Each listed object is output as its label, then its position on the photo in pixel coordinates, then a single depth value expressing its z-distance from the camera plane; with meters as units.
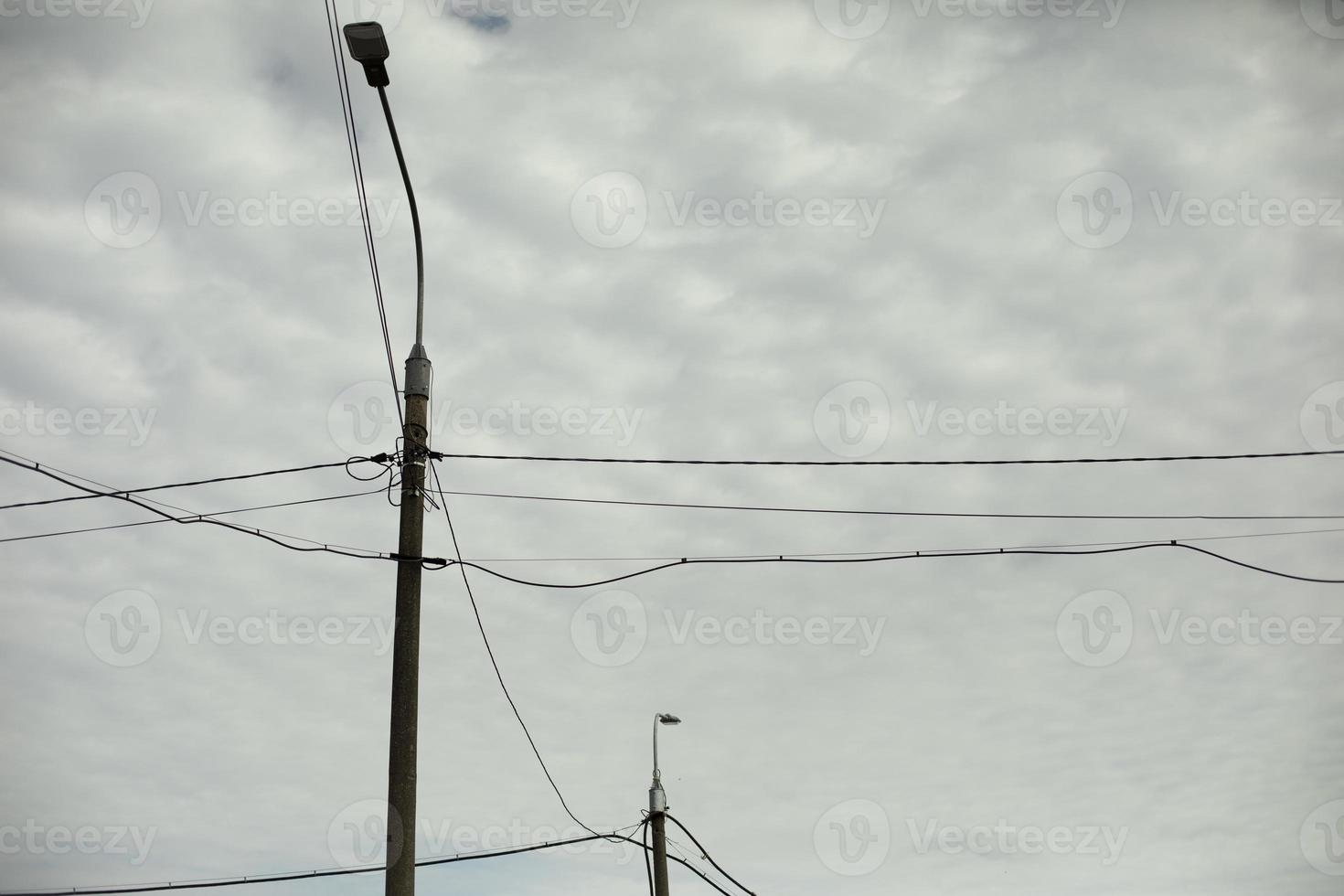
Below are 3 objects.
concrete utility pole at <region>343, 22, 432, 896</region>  9.52
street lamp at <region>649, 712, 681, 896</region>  21.88
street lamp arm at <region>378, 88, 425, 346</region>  11.43
